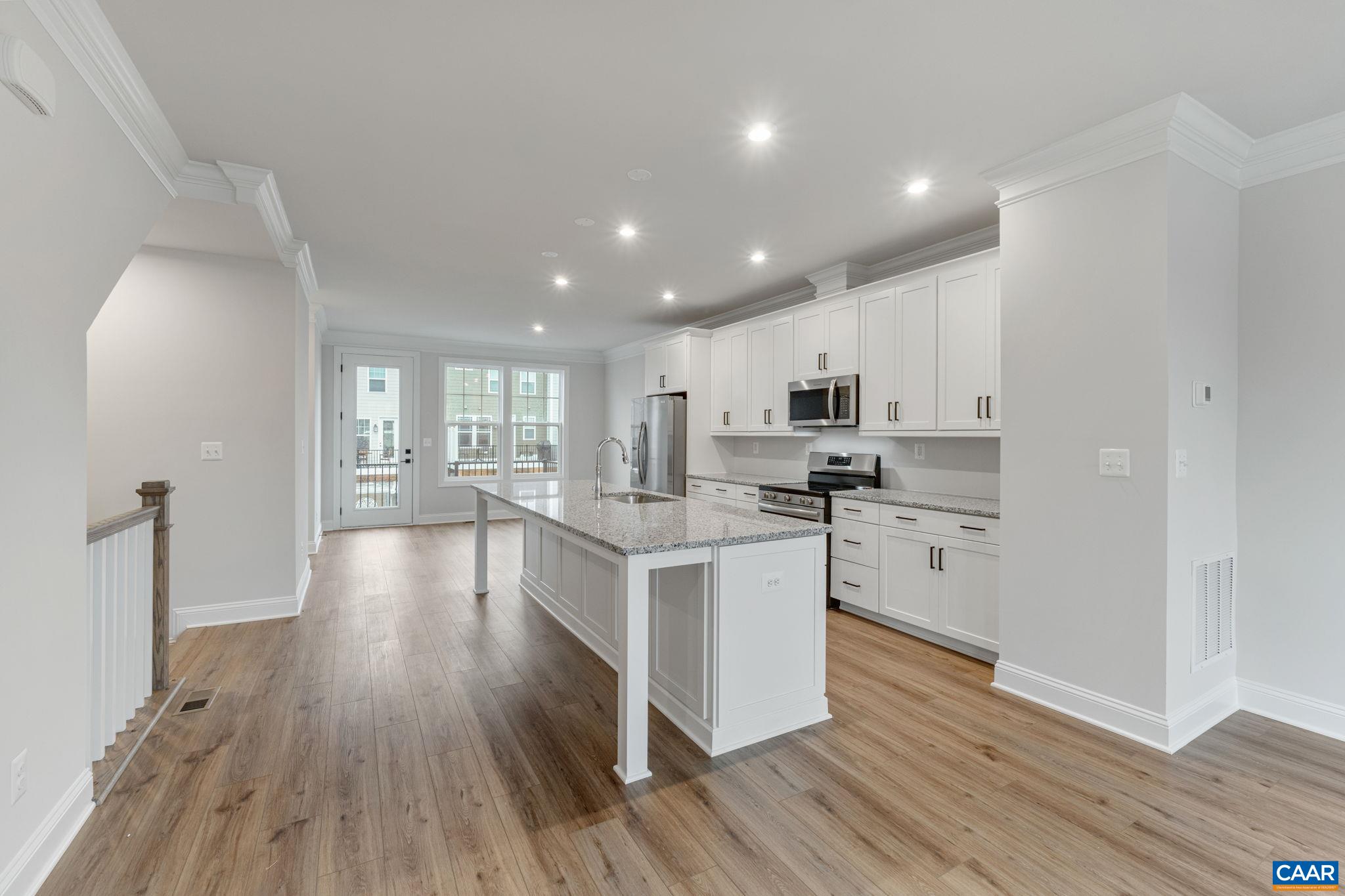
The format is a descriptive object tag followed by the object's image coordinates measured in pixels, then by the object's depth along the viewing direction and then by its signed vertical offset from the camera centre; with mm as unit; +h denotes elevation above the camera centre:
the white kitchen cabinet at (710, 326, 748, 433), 5547 +672
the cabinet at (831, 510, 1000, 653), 3107 -773
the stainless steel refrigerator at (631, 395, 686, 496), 6277 +47
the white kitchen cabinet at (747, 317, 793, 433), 4980 +679
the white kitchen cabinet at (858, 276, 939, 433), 3674 +628
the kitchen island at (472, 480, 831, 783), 2084 -689
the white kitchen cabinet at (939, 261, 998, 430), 3344 +613
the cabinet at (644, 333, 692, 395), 6223 +952
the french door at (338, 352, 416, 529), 7438 +99
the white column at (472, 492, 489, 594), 4492 -764
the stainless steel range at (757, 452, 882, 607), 4121 -284
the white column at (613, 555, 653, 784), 2061 -802
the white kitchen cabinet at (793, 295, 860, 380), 4270 +857
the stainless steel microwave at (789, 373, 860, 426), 4234 +371
